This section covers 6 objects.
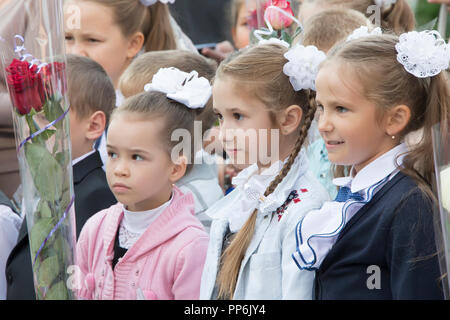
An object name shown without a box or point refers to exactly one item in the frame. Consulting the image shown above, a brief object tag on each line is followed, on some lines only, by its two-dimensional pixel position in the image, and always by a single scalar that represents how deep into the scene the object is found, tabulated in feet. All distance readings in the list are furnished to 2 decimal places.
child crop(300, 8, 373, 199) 21.72
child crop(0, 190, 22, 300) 20.31
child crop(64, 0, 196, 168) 26.25
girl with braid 16.51
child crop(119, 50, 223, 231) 21.68
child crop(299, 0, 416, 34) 24.22
